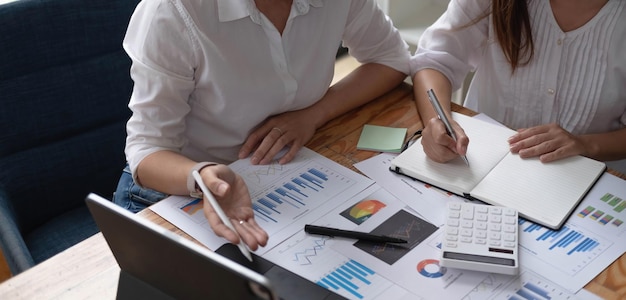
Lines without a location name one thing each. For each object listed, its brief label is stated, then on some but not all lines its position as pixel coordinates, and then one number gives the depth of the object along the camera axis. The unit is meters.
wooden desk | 0.92
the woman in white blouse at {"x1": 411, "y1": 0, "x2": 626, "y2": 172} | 1.33
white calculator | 0.92
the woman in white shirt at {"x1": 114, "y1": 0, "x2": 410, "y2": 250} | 1.11
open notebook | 1.04
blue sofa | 1.40
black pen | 0.98
